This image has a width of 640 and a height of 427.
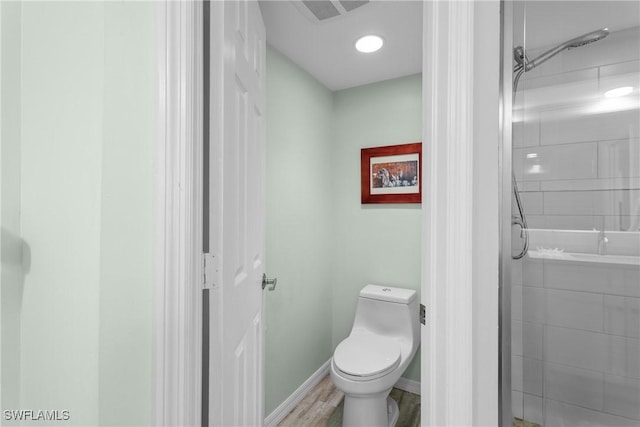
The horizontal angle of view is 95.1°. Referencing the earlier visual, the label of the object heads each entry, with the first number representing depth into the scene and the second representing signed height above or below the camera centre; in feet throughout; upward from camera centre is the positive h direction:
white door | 2.60 +0.06
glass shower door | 1.78 +0.01
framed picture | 6.91 +1.03
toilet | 4.92 -2.60
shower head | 1.84 +1.13
